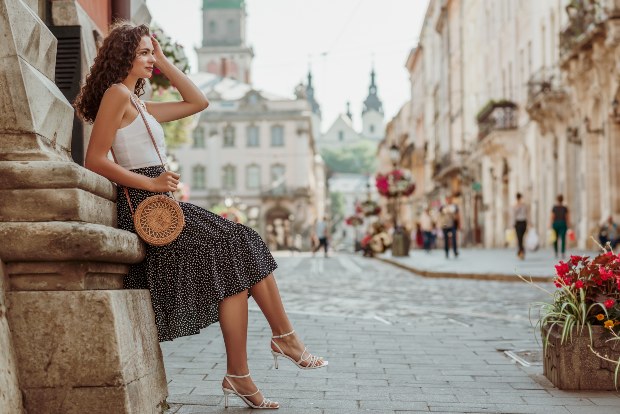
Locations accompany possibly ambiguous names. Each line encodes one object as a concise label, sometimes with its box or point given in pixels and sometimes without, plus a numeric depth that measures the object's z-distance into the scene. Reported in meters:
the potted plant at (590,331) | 5.02
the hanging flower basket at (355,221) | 57.06
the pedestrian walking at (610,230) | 24.15
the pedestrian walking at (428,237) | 39.59
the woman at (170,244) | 4.21
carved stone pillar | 3.49
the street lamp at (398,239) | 31.91
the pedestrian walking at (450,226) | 26.83
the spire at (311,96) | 170.50
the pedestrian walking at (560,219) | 21.72
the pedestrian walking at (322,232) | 37.91
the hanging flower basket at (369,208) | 45.03
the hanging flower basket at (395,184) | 34.78
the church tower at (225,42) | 100.56
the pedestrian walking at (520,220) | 22.28
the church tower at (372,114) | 178.25
